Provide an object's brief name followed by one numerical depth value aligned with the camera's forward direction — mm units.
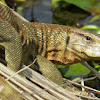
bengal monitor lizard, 6539
